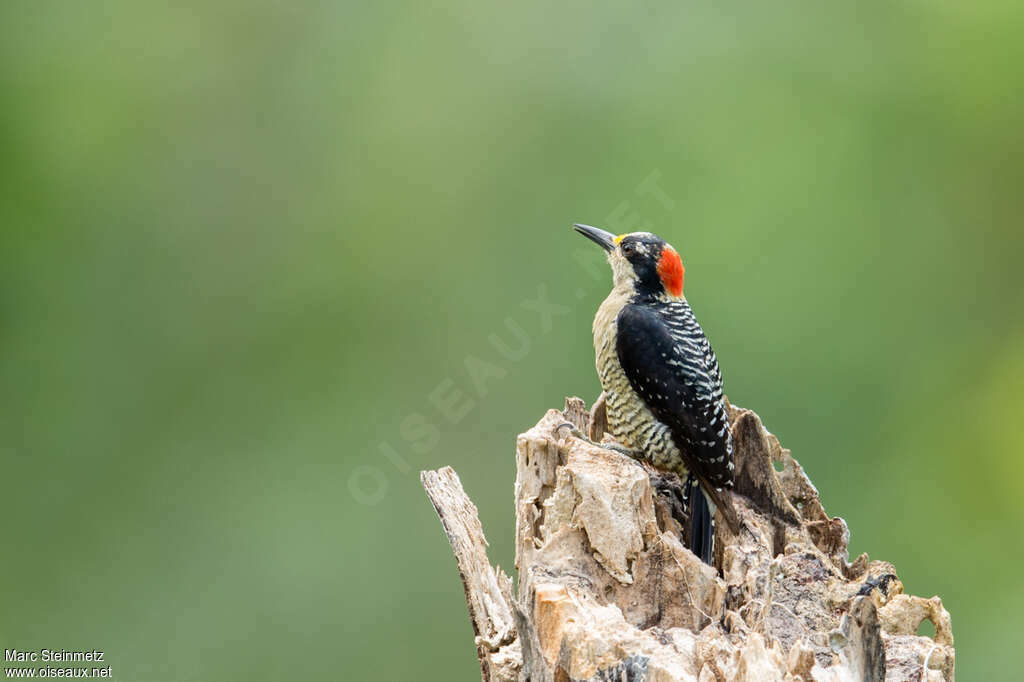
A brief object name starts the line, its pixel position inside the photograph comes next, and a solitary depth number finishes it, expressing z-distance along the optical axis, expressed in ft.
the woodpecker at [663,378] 21.17
